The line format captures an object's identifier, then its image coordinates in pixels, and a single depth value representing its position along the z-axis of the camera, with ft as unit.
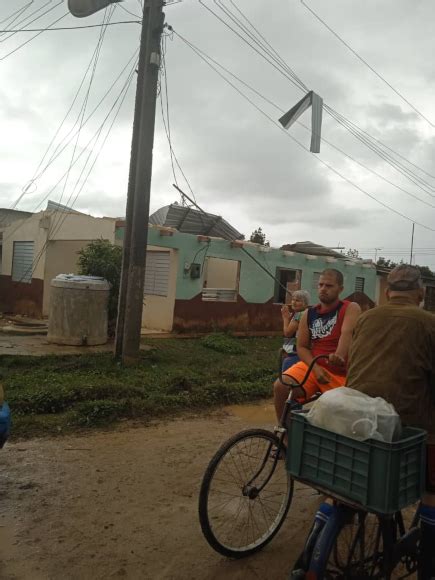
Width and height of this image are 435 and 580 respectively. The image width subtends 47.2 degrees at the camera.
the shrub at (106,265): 33.86
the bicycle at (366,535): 7.04
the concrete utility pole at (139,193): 26.55
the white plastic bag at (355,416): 7.03
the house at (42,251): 41.91
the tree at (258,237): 113.70
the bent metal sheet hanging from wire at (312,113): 34.99
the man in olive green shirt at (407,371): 8.05
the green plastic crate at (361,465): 6.68
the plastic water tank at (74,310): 30.89
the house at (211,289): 40.83
